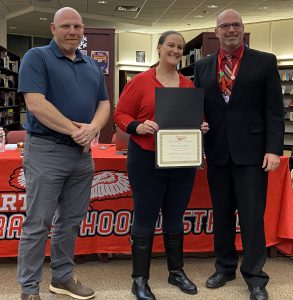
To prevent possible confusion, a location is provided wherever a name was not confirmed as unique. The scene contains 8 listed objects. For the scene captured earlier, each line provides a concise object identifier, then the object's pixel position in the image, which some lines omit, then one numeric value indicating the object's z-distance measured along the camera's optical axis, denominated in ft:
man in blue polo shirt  6.50
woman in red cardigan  7.14
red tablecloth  9.08
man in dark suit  7.27
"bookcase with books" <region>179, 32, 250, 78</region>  20.24
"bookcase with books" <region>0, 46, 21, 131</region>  30.86
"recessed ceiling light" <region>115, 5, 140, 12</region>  33.06
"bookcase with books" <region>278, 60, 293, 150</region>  36.50
